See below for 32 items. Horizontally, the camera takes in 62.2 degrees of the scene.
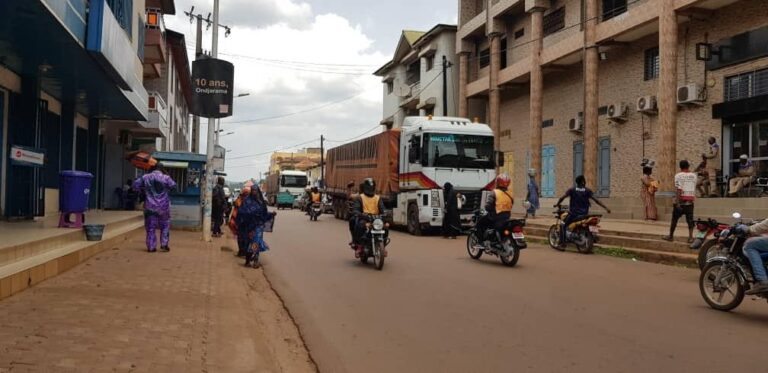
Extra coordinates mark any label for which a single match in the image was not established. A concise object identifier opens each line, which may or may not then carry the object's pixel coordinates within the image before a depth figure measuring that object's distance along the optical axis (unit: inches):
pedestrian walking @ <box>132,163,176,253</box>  446.9
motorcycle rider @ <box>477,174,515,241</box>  464.1
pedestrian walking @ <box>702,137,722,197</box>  713.6
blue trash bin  433.7
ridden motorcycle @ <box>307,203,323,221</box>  1110.7
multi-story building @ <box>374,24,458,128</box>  1467.8
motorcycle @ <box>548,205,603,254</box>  543.8
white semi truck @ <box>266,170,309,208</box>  2004.2
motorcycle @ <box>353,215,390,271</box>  431.5
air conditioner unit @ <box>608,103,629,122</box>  891.4
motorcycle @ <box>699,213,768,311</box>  285.0
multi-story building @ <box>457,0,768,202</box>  716.7
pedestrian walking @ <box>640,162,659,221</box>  693.3
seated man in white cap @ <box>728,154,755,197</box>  647.1
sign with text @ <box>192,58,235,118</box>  583.2
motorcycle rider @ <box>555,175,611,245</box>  548.1
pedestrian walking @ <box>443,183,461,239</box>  706.8
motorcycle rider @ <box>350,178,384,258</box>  456.3
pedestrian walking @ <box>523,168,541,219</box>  819.3
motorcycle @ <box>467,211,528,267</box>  451.2
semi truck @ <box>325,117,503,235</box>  732.0
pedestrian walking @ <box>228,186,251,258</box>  470.6
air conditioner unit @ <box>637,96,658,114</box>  823.0
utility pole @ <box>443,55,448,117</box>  1368.1
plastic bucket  420.8
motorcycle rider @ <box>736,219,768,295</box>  275.0
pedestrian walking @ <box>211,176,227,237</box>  715.4
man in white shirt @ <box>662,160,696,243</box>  493.0
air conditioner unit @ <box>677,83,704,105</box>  746.8
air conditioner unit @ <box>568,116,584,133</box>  987.3
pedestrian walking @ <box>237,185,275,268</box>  448.5
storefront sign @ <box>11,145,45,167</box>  449.7
